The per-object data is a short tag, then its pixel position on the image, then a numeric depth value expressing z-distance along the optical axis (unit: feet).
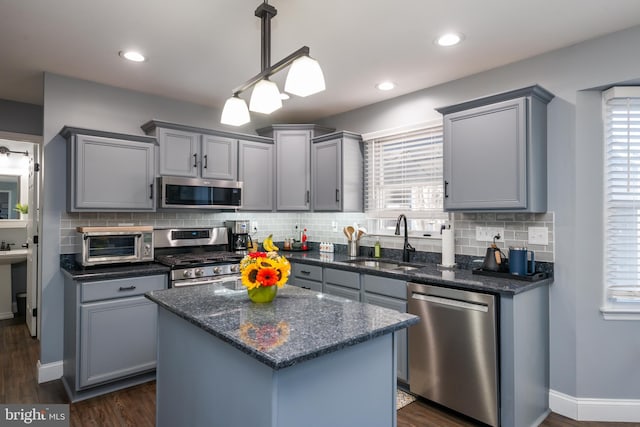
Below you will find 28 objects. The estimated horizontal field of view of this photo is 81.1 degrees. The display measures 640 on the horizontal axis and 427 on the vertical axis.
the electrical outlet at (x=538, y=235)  8.96
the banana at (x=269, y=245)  6.48
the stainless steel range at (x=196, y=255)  10.92
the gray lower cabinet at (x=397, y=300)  9.44
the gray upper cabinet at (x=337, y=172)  12.98
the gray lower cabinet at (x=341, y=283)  10.75
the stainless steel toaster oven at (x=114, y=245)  9.98
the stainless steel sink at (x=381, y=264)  11.66
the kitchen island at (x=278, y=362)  4.31
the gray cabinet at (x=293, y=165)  14.03
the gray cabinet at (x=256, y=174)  13.35
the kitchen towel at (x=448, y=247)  10.35
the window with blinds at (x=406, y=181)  11.50
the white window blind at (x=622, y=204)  8.43
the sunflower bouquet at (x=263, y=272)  5.94
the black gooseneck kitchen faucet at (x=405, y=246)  11.69
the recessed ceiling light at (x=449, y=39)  8.16
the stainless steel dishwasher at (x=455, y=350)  7.83
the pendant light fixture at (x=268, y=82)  5.49
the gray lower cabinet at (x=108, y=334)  9.33
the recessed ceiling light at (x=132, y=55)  9.10
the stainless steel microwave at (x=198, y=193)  11.26
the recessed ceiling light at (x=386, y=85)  11.14
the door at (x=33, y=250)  13.25
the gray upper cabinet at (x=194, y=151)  11.53
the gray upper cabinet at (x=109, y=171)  10.00
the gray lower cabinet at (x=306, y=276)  12.06
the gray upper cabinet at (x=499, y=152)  8.41
